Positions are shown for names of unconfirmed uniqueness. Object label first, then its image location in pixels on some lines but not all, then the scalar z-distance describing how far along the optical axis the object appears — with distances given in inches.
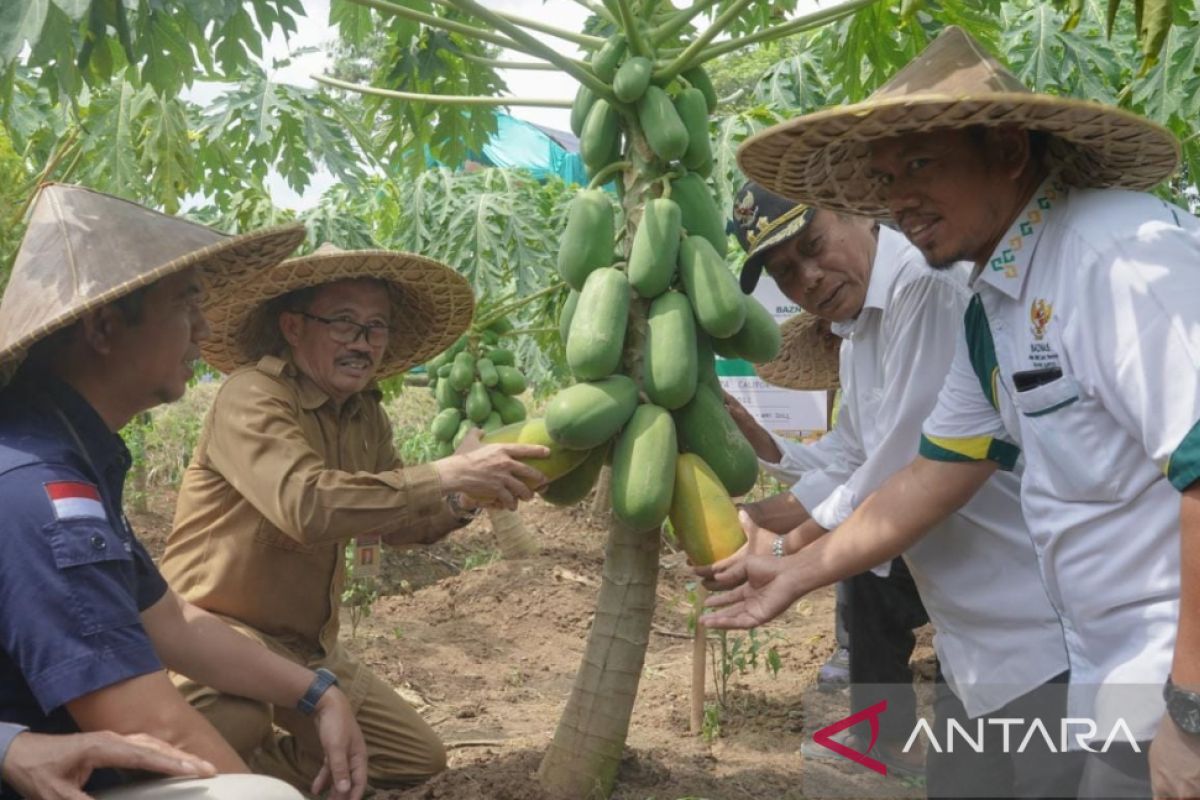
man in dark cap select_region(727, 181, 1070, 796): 110.5
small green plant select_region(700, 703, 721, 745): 156.5
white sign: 192.4
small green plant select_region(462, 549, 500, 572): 292.4
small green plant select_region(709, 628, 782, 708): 172.1
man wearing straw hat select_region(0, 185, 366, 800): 81.5
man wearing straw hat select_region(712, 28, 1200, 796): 72.1
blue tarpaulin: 704.4
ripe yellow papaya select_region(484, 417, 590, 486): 112.1
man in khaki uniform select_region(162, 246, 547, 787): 122.2
